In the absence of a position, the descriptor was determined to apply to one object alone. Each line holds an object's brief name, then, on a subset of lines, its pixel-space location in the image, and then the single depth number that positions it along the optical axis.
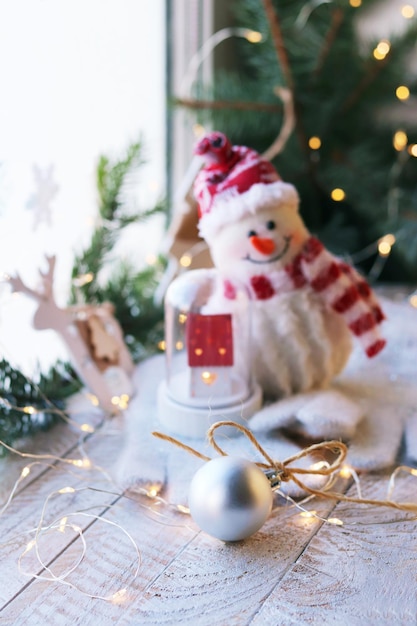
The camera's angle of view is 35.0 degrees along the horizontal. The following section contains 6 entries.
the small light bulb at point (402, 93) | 1.18
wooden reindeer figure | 0.78
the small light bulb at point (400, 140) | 1.20
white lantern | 0.75
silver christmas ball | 0.57
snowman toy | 0.74
